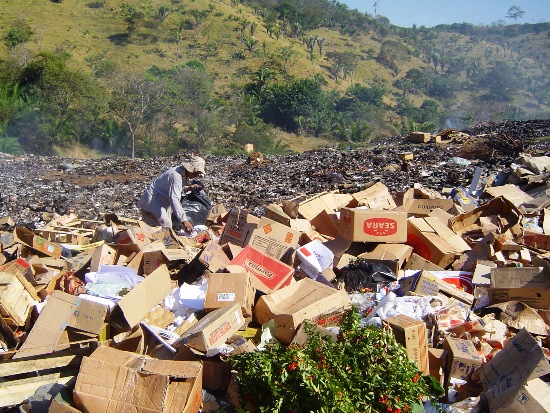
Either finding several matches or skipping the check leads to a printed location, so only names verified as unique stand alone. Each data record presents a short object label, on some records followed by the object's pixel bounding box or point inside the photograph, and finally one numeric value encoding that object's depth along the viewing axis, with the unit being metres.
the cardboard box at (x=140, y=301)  3.32
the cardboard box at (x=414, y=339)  2.92
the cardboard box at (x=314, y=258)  4.13
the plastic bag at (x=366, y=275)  4.06
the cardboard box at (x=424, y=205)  5.77
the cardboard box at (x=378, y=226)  4.45
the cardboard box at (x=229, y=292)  3.48
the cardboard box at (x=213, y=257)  4.02
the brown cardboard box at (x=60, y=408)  2.59
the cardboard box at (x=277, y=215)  5.05
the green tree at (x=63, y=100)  23.81
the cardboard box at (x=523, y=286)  3.63
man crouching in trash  5.05
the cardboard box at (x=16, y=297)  3.40
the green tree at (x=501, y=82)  57.47
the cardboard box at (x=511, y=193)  6.20
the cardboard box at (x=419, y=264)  4.27
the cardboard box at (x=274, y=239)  4.36
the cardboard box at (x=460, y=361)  2.97
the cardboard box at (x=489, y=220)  5.00
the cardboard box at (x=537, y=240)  4.76
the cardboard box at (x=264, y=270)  3.78
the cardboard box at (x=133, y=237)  4.61
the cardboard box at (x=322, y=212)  5.10
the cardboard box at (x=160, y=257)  4.20
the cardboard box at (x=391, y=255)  4.19
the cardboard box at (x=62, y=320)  3.25
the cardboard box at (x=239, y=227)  4.68
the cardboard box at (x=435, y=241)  4.41
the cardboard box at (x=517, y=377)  2.59
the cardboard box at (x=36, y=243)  4.77
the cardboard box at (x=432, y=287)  3.74
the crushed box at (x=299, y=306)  3.24
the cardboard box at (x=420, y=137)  14.19
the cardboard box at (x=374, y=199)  5.69
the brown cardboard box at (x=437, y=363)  3.04
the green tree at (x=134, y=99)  24.70
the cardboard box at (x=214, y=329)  2.97
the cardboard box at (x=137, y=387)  2.60
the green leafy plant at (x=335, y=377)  2.31
